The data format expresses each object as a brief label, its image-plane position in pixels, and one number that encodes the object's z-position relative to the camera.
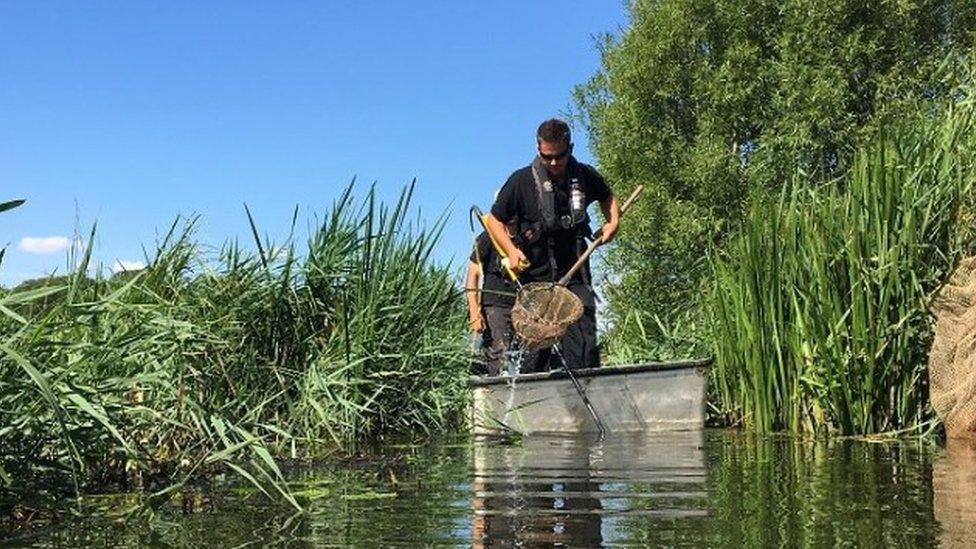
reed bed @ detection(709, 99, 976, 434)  6.39
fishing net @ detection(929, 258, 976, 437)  5.82
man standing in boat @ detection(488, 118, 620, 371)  7.75
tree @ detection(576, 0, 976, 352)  24.56
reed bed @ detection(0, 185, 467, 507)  3.60
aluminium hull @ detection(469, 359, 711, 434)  6.96
